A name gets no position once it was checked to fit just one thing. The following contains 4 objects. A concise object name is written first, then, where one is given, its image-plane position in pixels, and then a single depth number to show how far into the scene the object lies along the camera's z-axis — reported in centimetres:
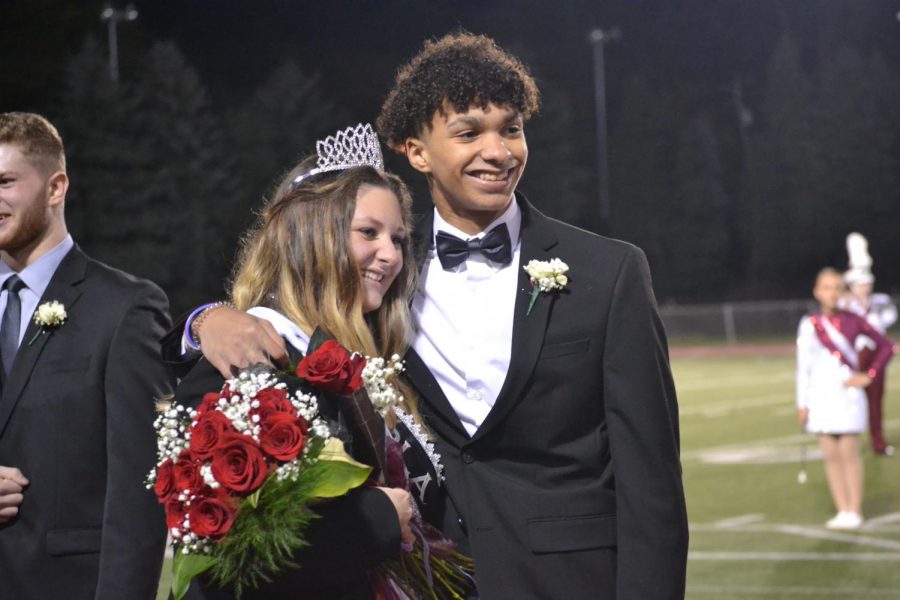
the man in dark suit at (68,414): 408
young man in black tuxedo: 347
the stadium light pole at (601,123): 5721
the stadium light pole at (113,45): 3467
